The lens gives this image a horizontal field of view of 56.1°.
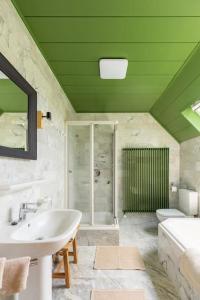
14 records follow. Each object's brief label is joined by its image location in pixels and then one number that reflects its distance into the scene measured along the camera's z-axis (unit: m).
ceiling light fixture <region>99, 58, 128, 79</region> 1.83
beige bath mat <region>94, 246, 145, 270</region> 2.19
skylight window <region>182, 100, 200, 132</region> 2.68
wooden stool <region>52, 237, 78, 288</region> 1.84
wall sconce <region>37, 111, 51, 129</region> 1.72
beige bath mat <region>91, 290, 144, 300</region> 1.71
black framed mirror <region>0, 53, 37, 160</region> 1.25
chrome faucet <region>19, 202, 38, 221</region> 1.45
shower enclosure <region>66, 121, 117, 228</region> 2.91
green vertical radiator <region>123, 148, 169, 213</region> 3.49
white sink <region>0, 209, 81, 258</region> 1.04
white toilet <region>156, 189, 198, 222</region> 2.97
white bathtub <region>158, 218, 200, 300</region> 1.64
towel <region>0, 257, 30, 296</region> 0.82
